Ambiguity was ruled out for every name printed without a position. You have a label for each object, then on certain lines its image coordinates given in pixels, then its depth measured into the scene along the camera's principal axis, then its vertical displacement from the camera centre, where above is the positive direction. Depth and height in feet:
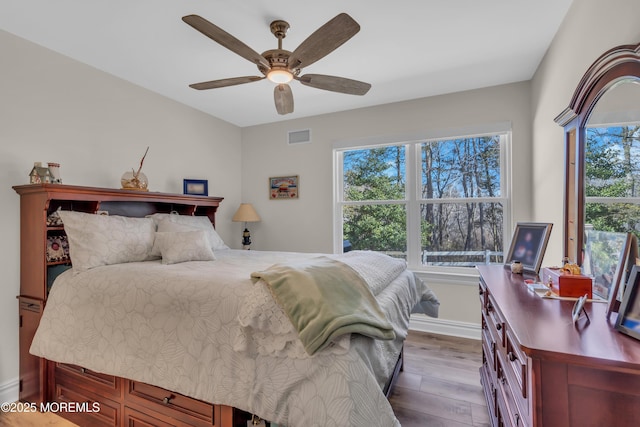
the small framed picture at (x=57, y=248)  7.27 -0.97
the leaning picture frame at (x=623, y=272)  3.46 -0.78
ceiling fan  5.29 +3.07
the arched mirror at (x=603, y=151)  3.99 +0.85
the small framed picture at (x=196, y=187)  11.77 +0.85
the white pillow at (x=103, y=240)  6.81 -0.75
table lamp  13.37 -0.40
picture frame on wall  13.74 +0.93
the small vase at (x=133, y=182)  9.16 +0.83
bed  3.91 -1.94
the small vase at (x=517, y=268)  5.95 -1.22
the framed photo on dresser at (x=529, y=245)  5.77 -0.80
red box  4.23 -1.13
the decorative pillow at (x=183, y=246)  7.58 -0.99
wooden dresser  2.62 -1.51
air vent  13.47 +3.20
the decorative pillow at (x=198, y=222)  9.34 -0.47
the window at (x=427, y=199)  10.79 +0.31
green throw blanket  3.91 -1.37
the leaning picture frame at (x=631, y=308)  2.98 -1.05
